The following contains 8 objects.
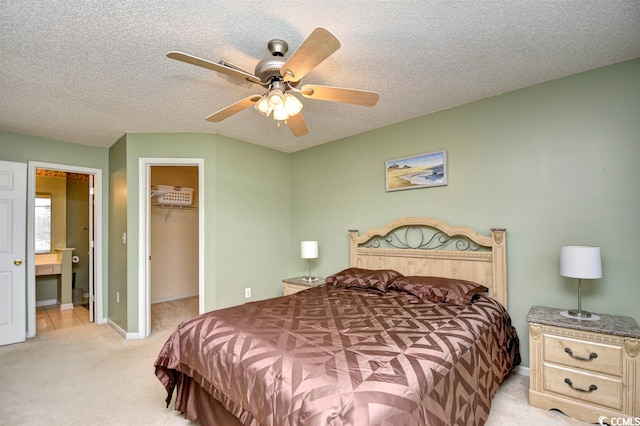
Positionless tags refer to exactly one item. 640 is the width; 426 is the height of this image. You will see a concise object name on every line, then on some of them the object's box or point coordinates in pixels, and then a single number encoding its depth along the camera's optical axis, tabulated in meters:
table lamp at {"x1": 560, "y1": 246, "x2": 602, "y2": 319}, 2.12
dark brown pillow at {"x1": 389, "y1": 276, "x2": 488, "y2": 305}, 2.48
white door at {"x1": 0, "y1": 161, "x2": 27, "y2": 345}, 3.56
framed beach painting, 3.18
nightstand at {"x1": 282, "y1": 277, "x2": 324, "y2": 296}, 3.75
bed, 1.27
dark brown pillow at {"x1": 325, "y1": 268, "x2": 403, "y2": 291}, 3.03
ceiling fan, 1.58
